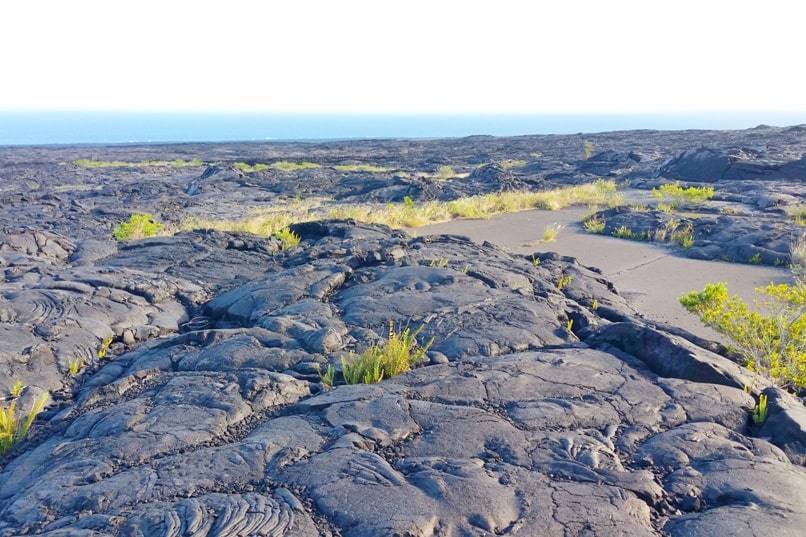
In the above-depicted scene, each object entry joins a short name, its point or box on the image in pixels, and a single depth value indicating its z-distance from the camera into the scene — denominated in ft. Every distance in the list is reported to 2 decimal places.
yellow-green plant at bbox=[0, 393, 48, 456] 15.90
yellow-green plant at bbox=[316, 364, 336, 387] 17.24
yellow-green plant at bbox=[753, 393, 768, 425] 15.40
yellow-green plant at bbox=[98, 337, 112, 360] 22.05
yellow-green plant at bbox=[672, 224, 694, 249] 46.70
